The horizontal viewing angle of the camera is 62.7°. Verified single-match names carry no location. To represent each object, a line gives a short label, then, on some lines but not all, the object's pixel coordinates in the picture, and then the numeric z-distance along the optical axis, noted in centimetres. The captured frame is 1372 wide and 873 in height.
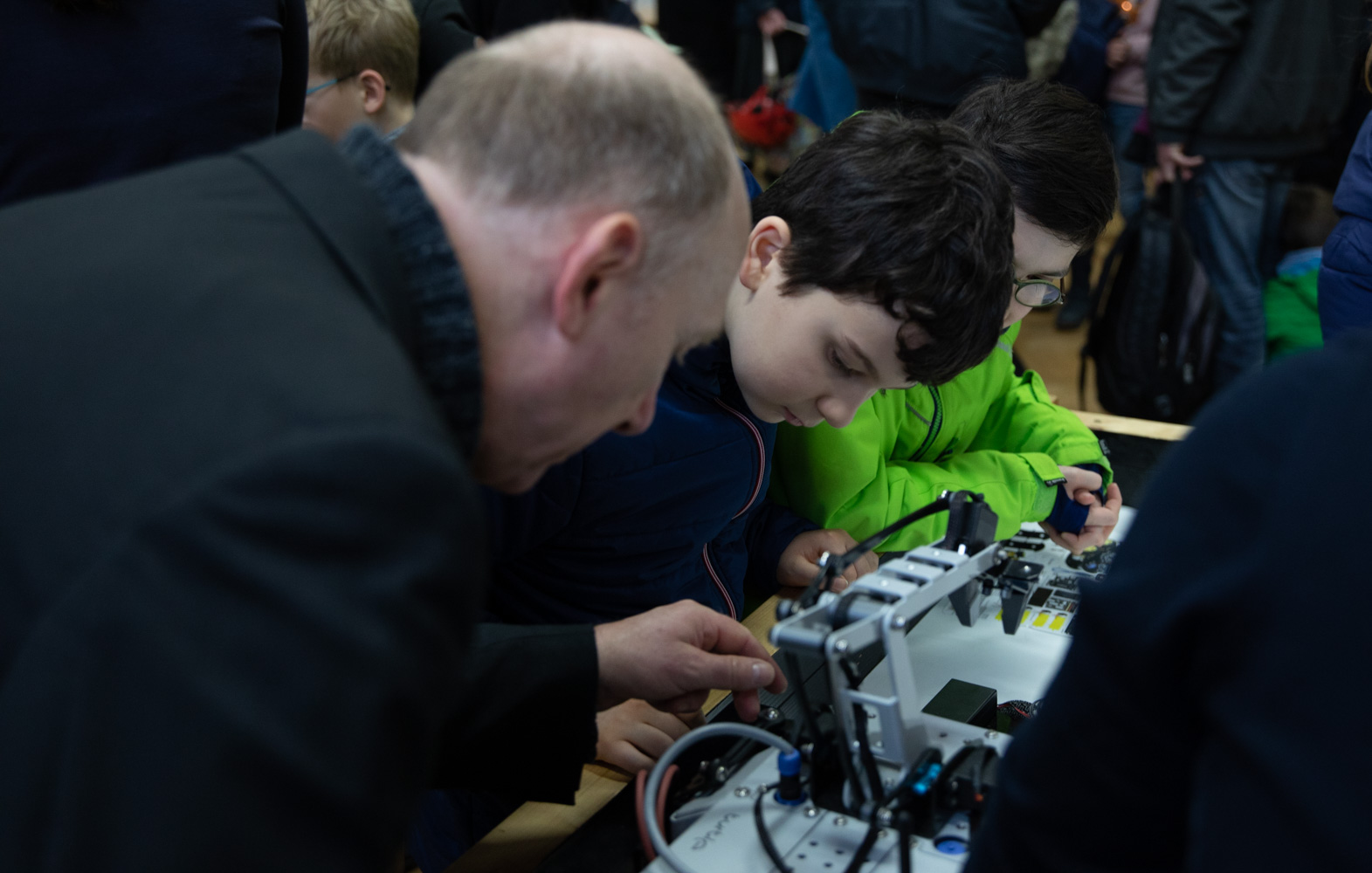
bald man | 47
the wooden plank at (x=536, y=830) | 103
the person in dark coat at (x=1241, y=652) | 51
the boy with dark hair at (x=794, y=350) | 123
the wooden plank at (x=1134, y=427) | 206
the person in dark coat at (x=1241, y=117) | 299
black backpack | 310
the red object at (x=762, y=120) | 456
